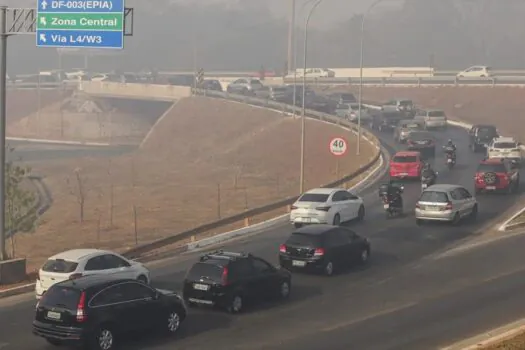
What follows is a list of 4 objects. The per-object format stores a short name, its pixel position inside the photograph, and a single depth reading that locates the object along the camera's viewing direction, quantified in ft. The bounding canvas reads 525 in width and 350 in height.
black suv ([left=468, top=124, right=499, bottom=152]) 187.42
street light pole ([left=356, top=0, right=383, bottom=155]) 187.01
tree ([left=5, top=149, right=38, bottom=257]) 110.42
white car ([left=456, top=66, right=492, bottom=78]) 353.14
